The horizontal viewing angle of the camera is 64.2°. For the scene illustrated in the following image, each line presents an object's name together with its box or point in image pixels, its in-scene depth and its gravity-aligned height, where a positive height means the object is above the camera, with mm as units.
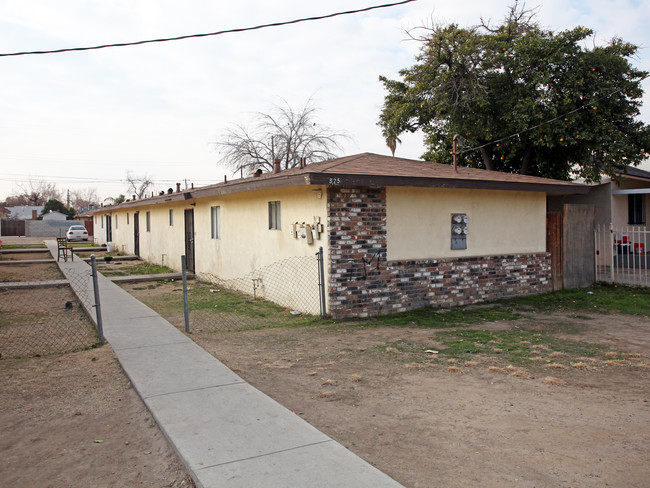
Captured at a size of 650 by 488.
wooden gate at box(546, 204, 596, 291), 12172 -400
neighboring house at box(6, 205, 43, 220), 77838 +4830
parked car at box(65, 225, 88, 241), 43344 +695
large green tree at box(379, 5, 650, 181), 15844 +4316
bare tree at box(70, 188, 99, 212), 108062 +8773
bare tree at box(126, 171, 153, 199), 76188 +8297
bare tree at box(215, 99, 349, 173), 34906 +6071
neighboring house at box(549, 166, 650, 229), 16609 +921
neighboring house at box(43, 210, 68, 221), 62916 +3261
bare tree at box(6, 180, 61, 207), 93281 +8729
